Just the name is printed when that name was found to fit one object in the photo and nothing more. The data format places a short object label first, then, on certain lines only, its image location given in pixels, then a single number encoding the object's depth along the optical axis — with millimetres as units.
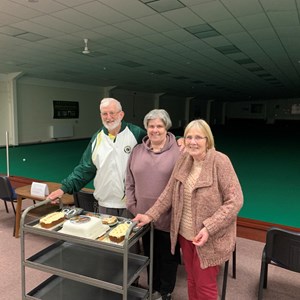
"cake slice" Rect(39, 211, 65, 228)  1625
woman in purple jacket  1744
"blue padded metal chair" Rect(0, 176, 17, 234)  3225
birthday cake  1525
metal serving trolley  1507
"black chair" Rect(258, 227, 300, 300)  1657
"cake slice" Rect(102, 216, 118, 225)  1705
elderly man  1940
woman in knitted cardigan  1446
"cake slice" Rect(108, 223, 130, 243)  1485
